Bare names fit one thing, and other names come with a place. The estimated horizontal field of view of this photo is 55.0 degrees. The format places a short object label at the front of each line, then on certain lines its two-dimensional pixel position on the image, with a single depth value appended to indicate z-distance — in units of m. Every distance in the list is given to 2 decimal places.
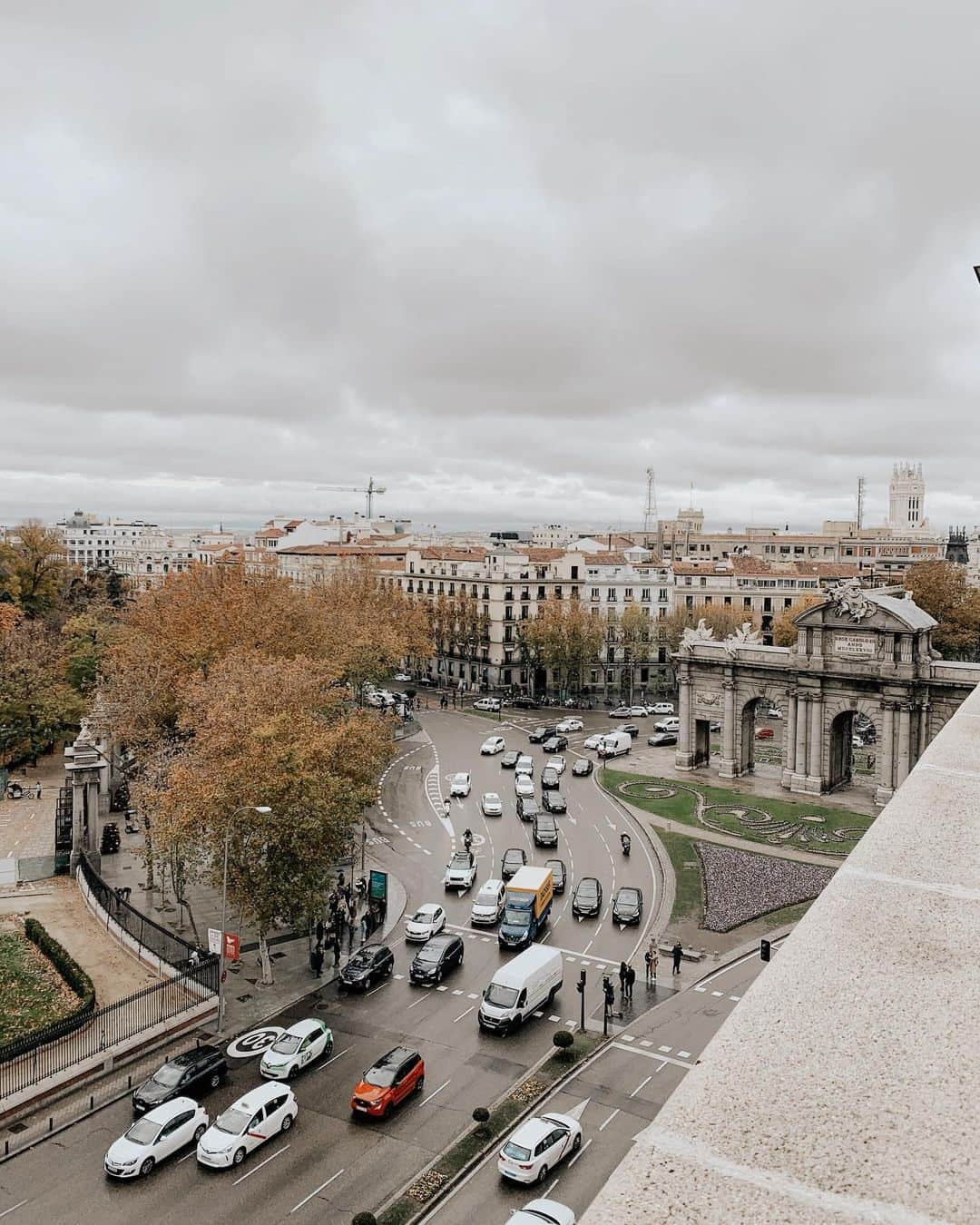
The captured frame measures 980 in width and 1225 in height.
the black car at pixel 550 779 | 60.06
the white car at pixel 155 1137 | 21.62
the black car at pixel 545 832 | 48.28
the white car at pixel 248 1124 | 22.16
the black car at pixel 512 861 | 43.30
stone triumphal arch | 55.50
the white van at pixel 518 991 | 28.67
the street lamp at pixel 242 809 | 29.23
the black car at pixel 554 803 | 54.97
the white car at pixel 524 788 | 57.47
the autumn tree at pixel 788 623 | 94.81
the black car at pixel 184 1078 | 24.06
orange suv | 23.86
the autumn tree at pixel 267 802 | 31.45
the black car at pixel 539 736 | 75.75
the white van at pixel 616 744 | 70.38
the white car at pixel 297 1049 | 26.02
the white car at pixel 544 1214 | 18.72
